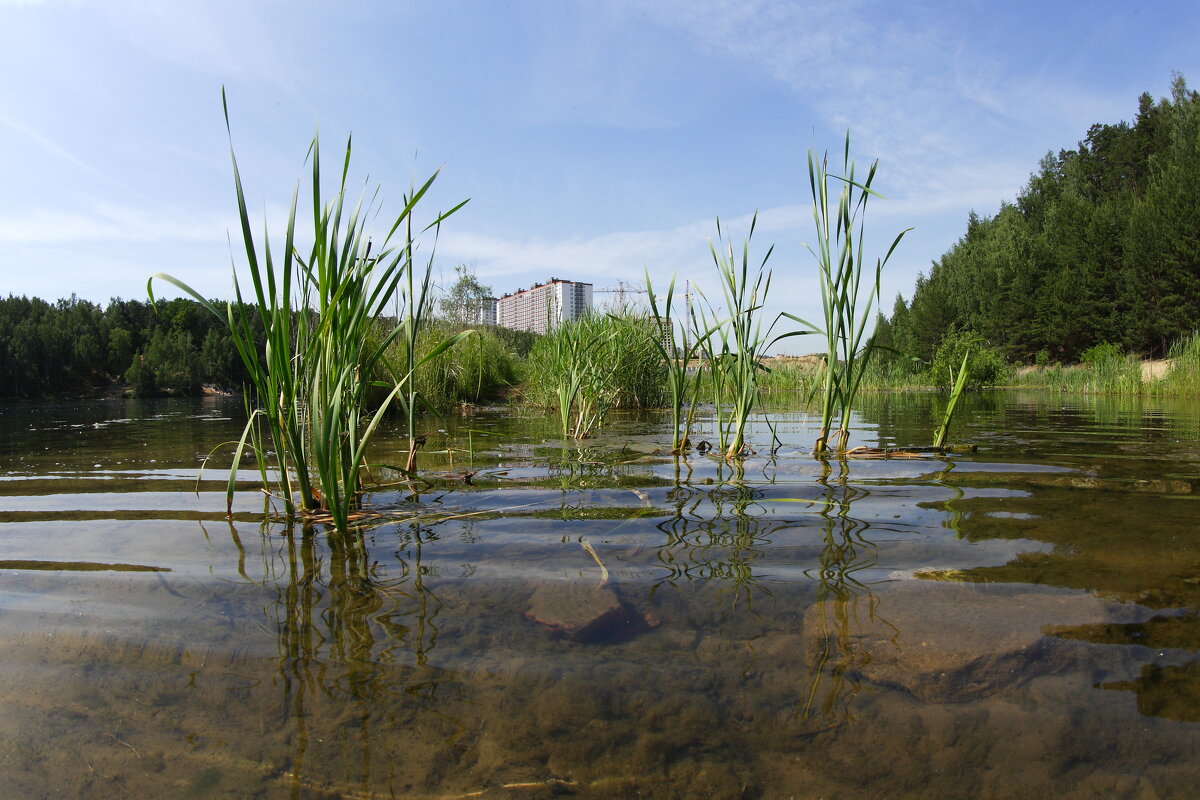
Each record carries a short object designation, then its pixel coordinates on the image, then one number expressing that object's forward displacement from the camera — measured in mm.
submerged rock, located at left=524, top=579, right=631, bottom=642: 1384
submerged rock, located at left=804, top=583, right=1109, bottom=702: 1175
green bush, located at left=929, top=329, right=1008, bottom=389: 24625
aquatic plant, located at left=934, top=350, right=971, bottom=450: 3557
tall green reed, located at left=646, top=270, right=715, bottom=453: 3818
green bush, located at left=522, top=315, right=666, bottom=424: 5793
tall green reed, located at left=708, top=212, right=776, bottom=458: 3725
